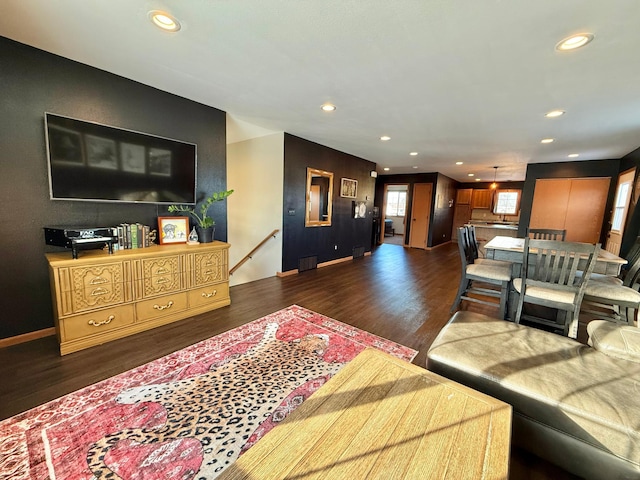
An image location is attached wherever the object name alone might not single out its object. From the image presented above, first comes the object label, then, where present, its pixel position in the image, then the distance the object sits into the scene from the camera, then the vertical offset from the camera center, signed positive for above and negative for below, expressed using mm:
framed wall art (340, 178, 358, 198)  6063 +510
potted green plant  3279 -161
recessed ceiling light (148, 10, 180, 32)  1708 +1210
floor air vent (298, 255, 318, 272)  5198 -1135
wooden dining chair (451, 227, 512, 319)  2928 -662
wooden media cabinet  2213 -888
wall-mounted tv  2391 +350
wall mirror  5202 +204
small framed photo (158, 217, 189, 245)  3090 -346
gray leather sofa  1116 -843
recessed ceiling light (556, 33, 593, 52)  1738 +1224
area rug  1312 -1322
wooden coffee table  895 -879
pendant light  7503 +1372
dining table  2554 -385
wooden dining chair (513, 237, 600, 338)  2168 -558
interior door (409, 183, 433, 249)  8582 -51
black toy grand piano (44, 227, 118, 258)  2262 -372
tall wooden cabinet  5715 +329
